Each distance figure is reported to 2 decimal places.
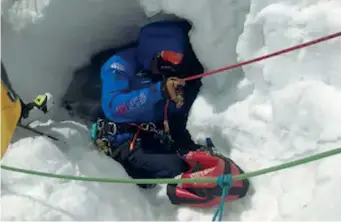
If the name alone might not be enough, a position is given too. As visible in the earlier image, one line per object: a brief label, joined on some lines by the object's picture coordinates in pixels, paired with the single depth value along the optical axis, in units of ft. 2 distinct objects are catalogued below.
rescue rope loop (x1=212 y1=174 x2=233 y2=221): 5.16
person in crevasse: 7.13
